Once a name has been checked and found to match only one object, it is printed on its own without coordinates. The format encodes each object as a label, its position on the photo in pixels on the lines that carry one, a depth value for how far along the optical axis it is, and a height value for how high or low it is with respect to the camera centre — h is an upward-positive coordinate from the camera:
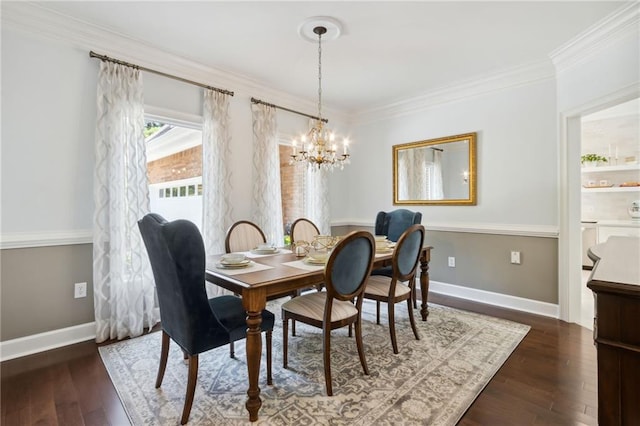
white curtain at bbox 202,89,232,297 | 3.29 +0.37
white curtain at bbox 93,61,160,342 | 2.61 +0.06
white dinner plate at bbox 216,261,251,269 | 2.07 -0.36
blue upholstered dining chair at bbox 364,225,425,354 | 2.38 -0.55
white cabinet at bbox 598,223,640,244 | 4.68 -0.33
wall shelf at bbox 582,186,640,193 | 4.81 +0.32
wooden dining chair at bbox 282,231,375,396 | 1.84 -0.53
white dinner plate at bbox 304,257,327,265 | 2.16 -0.35
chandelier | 2.71 +0.55
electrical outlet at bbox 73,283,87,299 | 2.60 -0.65
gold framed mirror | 3.79 +0.51
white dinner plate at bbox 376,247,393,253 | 2.64 -0.34
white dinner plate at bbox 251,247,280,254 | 2.67 -0.34
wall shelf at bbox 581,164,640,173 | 4.86 +0.66
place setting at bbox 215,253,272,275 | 2.05 -0.36
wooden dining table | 1.67 -0.42
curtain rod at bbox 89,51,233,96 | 2.61 +1.32
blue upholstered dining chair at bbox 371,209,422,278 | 3.62 -0.13
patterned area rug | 1.69 -1.10
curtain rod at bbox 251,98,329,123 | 3.72 +1.34
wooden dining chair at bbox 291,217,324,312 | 3.35 -0.21
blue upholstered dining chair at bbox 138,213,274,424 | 1.54 -0.42
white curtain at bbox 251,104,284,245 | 3.71 +0.44
